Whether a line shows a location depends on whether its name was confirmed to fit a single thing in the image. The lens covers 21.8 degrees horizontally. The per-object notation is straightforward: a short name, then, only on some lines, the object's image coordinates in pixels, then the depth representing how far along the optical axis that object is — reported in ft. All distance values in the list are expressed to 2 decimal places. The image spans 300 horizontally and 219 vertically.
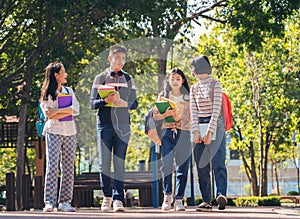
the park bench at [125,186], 57.82
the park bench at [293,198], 126.69
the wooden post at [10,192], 62.69
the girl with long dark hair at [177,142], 35.19
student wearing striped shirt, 33.76
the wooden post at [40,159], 88.94
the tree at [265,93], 123.85
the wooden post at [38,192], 60.03
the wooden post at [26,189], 62.62
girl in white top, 34.45
